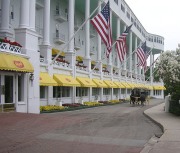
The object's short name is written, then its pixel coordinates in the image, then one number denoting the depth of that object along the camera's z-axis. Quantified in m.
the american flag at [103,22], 31.68
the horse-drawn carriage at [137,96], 42.78
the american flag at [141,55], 48.19
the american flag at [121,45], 41.12
